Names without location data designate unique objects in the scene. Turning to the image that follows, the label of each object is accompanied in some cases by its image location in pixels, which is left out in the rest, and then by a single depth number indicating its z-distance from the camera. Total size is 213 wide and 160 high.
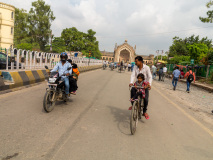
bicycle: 3.89
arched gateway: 89.44
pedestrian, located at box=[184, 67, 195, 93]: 11.70
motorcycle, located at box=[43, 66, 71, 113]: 4.92
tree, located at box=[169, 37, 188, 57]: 44.39
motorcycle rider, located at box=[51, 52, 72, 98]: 5.71
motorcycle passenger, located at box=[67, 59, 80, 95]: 6.06
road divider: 7.49
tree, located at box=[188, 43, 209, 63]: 25.39
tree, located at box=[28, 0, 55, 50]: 48.16
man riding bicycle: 4.68
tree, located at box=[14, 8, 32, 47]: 51.78
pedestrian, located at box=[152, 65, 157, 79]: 21.27
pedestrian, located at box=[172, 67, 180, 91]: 12.43
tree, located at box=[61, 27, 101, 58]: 58.25
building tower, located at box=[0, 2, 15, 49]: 35.31
